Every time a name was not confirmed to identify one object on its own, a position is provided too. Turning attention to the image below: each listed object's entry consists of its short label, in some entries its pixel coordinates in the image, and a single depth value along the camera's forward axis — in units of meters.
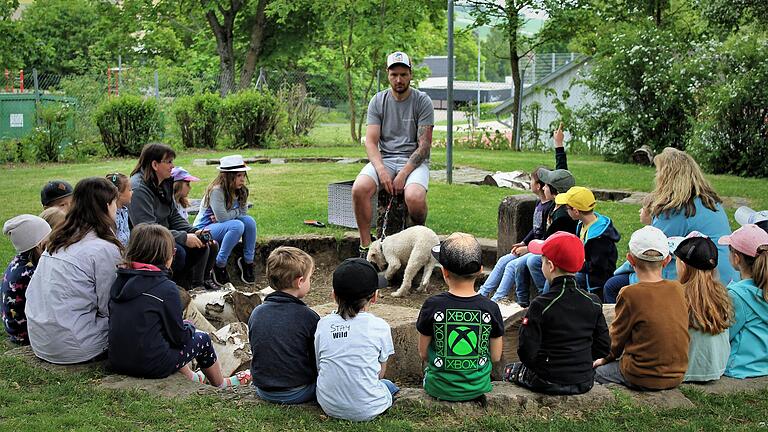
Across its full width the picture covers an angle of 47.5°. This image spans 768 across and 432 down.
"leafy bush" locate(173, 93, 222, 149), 18.89
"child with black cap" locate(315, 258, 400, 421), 3.93
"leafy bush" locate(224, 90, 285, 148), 19.28
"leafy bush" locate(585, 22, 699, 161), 16.52
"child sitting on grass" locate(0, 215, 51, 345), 5.02
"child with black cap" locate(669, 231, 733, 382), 4.44
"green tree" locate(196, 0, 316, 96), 25.88
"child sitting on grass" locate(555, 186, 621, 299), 5.73
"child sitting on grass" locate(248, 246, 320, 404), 4.14
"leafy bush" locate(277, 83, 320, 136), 20.94
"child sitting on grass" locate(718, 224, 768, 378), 4.51
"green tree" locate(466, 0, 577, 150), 21.66
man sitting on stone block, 7.50
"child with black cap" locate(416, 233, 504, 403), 4.02
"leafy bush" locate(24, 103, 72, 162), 16.45
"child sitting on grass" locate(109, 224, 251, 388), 4.38
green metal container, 19.47
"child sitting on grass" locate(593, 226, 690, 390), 4.28
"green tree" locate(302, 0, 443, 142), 22.88
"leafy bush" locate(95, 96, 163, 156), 17.58
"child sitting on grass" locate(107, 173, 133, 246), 5.95
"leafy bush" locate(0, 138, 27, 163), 16.27
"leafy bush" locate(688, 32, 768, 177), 14.41
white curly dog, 7.04
